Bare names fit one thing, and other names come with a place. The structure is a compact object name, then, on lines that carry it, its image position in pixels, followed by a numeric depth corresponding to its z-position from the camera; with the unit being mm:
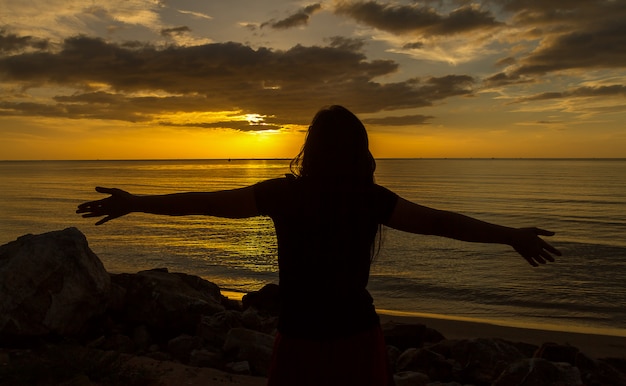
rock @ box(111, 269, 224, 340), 9406
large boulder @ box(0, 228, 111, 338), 7660
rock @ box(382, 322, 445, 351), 9938
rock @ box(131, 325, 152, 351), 8781
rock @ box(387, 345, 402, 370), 8753
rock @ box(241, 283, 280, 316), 12141
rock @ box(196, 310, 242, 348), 8906
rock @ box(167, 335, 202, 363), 8359
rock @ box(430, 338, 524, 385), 8211
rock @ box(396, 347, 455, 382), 8188
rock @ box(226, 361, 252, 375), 7520
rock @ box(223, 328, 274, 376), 7754
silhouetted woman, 2240
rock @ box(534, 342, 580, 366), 8523
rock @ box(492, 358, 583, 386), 6852
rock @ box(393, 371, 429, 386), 7298
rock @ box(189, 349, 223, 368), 7730
